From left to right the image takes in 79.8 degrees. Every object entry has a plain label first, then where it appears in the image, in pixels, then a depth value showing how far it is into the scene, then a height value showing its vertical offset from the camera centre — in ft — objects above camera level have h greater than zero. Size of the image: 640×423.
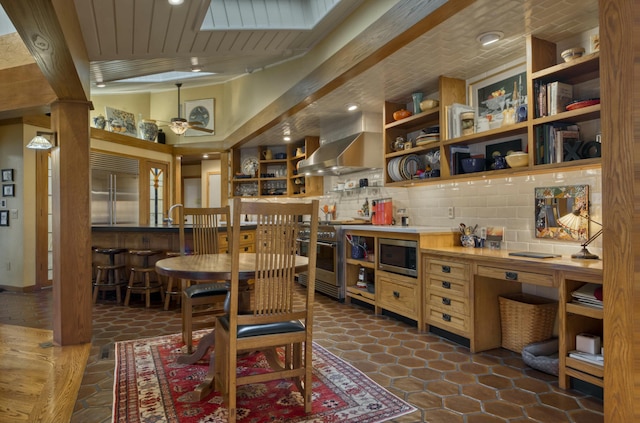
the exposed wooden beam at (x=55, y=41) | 6.23 +3.31
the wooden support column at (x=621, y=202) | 4.44 +0.10
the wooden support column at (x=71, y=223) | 10.62 -0.29
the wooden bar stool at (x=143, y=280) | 14.73 -2.73
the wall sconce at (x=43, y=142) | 10.76 +2.00
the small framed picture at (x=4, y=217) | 17.94 -0.20
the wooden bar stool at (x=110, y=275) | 15.42 -2.60
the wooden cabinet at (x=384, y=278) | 11.81 -2.35
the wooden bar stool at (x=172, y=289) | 14.24 -2.93
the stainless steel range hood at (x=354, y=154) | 15.79 +2.46
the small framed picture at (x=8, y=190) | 17.84 +1.09
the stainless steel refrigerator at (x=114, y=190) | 22.79 +1.44
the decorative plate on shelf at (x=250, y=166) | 24.87 +3.05
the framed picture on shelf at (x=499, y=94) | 10.77 +3.53
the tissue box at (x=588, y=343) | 7.79 -2.73
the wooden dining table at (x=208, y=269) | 6.91 -1.10
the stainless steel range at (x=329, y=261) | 15.64 -2.10
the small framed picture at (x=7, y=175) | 17.83 +1.79
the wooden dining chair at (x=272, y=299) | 6.35 -1.52
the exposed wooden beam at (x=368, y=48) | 8.39 +4.39
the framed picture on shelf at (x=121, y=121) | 23.73 +5.84
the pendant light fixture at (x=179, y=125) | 19.75 +4.57
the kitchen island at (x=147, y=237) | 15.12 -1.03
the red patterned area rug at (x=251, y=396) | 6.78 -3.63
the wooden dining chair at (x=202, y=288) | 9.64 -1.96
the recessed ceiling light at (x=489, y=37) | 9.26 +4.31
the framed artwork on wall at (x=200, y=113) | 25.77 +6.79
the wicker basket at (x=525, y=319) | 9.62 -2.80
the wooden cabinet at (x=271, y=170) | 22.34 +2.67
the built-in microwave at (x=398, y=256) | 11.99 -1.47
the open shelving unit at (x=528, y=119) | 8.70 +2.35
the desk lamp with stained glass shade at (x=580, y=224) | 8.62 -0.32
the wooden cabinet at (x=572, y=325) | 7.54 -2.45
